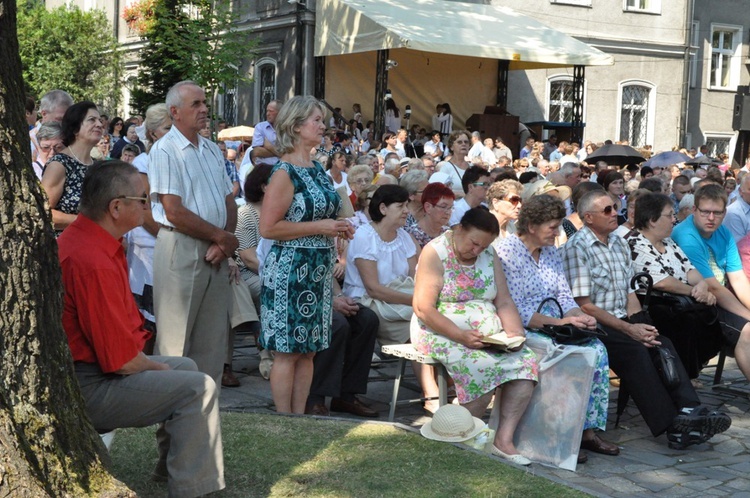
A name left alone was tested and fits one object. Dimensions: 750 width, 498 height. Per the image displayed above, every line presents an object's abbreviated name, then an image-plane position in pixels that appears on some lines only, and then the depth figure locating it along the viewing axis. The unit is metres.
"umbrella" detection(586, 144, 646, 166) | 20.28
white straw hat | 6.00
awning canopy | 23.25
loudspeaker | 31.28
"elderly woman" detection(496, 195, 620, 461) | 7.04
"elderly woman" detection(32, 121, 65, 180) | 7.04
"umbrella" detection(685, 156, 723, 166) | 21.86
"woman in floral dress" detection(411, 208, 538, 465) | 6.46
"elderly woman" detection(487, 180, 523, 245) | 8.29
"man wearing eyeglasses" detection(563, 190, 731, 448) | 6.87
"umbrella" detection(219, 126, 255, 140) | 22.15
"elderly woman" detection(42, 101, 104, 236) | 6.55
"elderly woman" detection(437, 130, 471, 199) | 12.48
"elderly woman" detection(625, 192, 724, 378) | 8.00
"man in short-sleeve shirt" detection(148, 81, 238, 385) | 6.00
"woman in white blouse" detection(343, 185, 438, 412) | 7.66
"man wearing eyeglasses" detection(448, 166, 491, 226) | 10.18
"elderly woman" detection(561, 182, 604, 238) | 9.77
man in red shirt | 4.33
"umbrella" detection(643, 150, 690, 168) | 19.94
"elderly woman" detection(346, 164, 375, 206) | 10.21
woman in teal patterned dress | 6.13
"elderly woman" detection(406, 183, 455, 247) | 8.29
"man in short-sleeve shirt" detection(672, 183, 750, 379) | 8.28
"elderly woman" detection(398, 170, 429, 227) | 9.35
